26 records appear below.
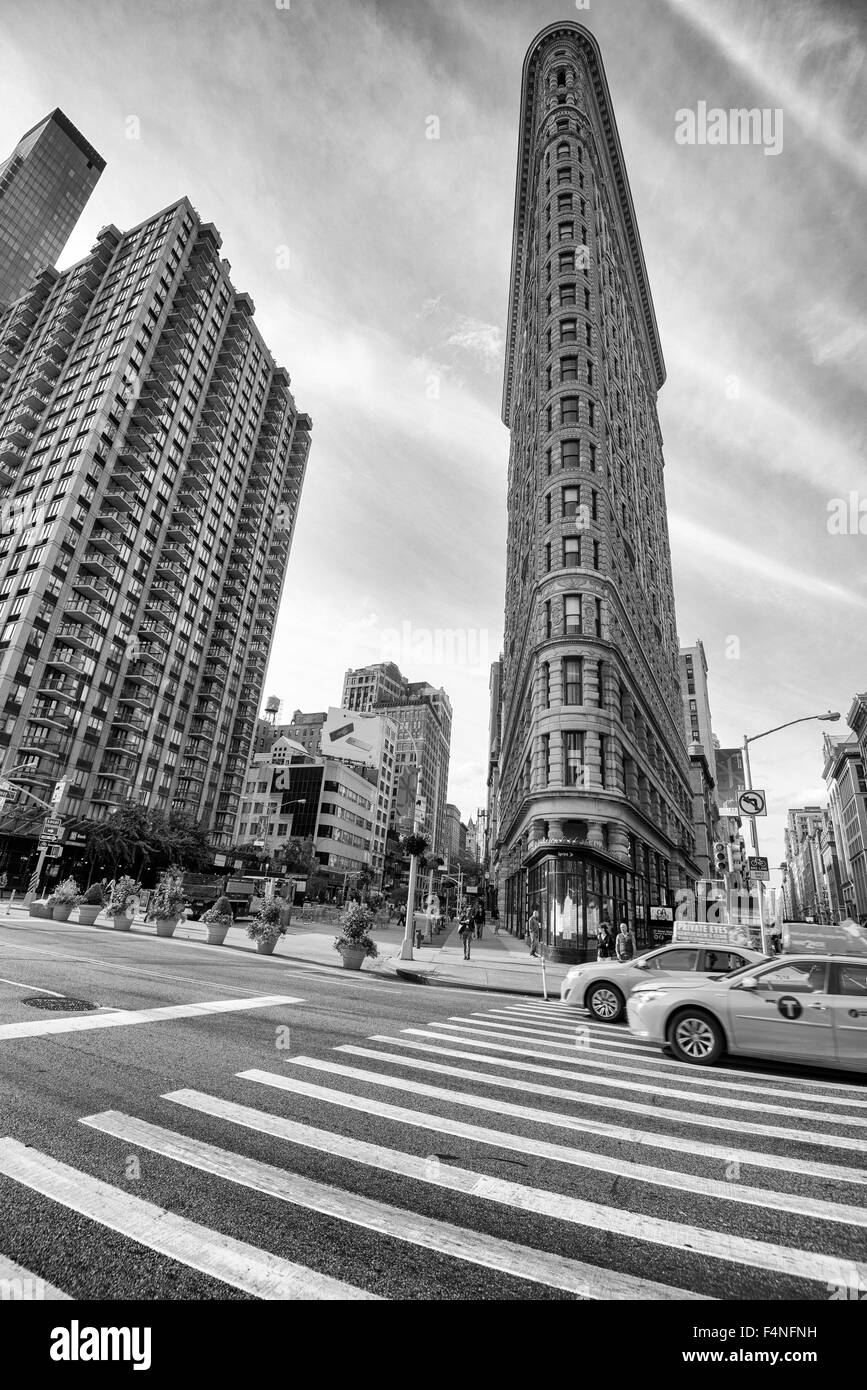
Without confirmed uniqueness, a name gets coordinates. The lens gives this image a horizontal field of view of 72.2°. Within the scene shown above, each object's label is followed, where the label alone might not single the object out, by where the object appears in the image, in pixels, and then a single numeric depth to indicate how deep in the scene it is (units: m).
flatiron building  29.94
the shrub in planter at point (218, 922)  22.17
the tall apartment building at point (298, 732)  125.81
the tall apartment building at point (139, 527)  61.62
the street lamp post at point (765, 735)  20.67
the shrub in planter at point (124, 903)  23.89
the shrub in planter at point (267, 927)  20.59
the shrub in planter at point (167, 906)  23.36
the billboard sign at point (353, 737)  114.19
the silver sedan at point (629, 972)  11.38
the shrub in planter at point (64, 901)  26.75
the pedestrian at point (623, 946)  19.56
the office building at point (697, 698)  113.69
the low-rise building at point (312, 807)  97.94
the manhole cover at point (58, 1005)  8.64
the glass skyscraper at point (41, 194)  120.12
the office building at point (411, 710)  166.50
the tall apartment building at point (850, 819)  99.61
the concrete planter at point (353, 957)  18.70
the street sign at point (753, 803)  21.14
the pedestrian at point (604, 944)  22.29
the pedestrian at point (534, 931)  30.28
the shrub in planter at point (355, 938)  18.72
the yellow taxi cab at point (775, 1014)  7.77
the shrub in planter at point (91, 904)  25.25
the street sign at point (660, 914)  34.14
